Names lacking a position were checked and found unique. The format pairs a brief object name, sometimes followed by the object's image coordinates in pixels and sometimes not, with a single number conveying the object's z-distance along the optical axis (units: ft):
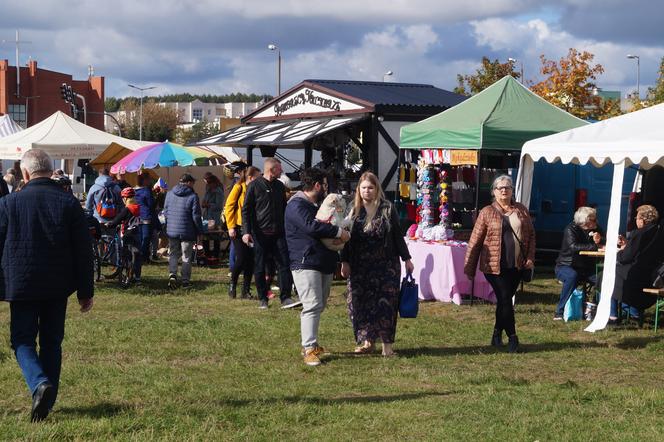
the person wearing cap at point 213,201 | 61.04
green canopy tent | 47.42
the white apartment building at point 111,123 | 380.13
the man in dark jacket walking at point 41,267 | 21.16
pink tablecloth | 42.63
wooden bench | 34.60
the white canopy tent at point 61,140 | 84.17
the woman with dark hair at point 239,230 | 43.29
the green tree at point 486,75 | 142.82
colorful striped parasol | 72.02
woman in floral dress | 29.25
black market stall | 62.85
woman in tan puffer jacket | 31.22
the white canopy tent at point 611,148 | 34.42
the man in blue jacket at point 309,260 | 28.63
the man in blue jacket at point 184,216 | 47.19
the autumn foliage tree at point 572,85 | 137.90
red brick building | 260.21
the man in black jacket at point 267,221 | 39.99
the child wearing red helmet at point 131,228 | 48.42
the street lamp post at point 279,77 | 180.32
